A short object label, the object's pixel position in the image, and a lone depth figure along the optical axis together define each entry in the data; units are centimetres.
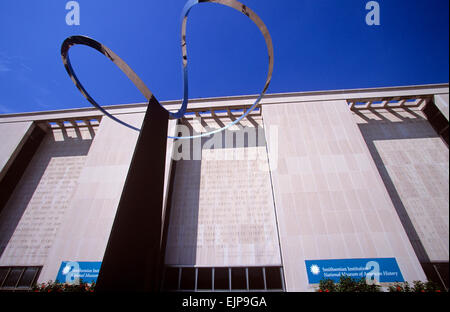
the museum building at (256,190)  1323
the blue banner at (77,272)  1261
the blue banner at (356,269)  1182
